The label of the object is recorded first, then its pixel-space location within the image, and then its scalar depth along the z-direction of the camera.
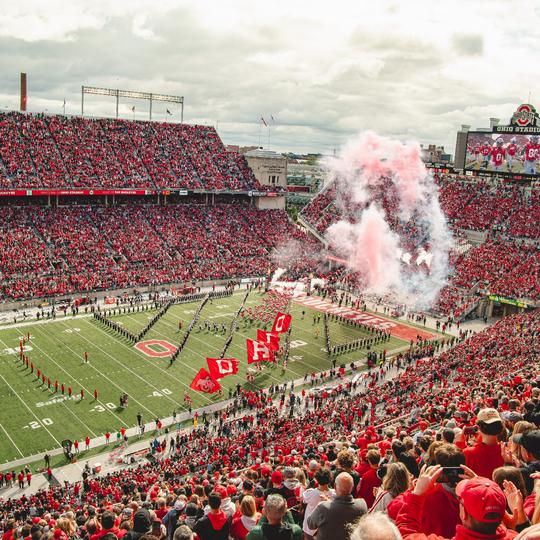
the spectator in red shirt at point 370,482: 6.26
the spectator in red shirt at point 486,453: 5.54
